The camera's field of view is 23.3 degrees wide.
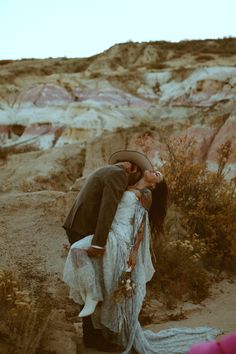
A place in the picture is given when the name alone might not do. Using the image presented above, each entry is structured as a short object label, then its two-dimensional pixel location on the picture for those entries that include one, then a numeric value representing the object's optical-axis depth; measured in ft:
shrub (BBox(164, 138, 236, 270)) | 22.94
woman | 13.30
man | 13.30
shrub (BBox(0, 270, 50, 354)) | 12.13
